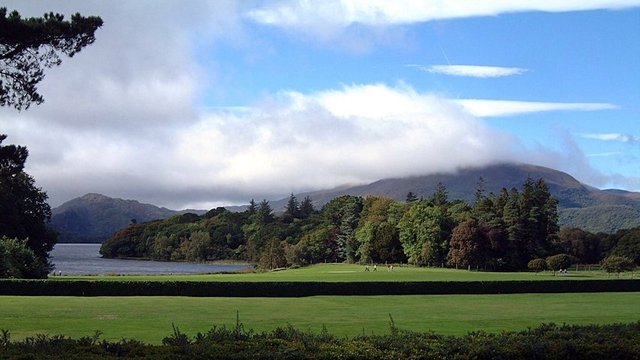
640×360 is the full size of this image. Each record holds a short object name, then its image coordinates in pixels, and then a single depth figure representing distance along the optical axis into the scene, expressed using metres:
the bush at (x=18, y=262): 52.06
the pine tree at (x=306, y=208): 183.38
